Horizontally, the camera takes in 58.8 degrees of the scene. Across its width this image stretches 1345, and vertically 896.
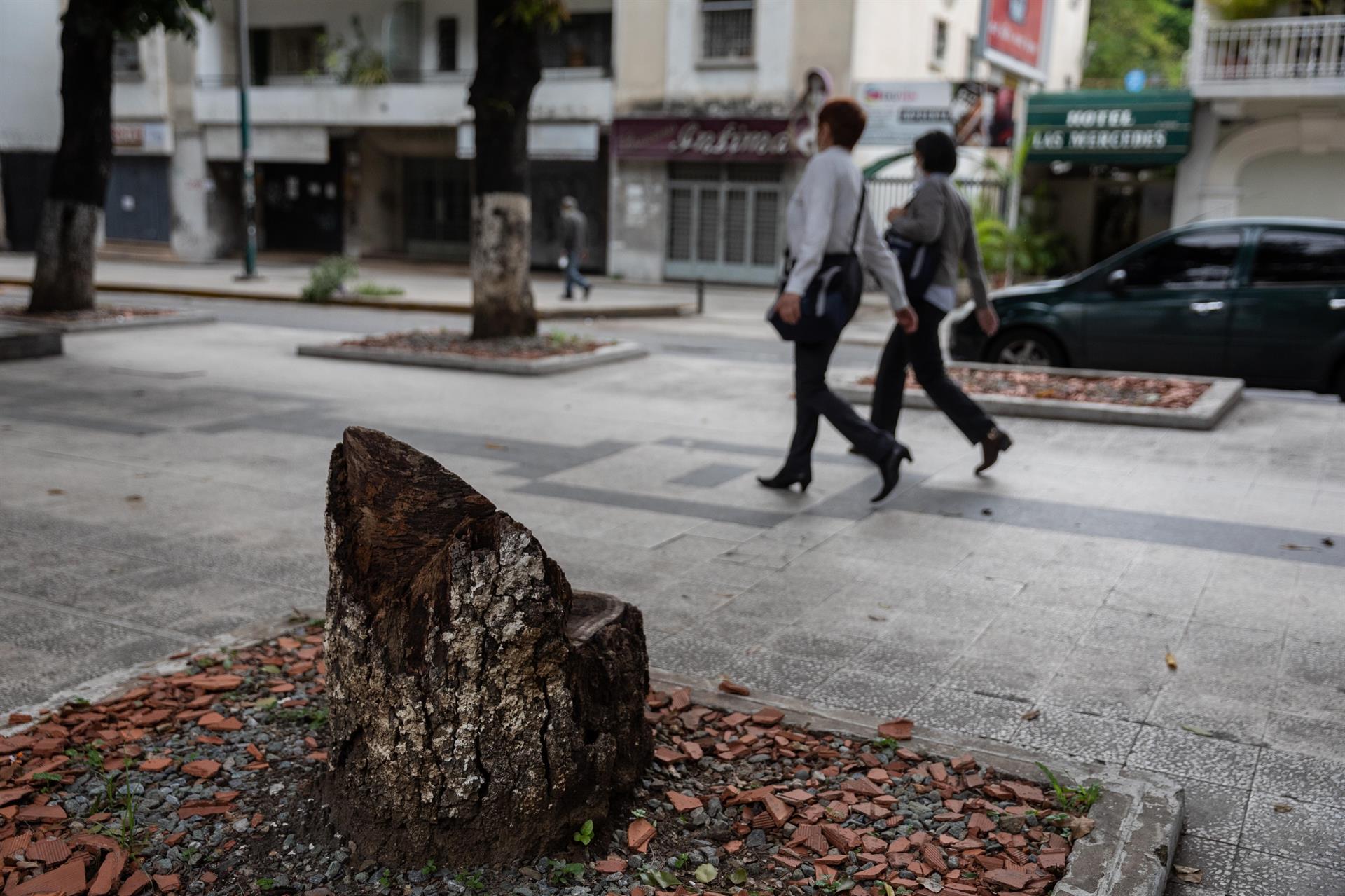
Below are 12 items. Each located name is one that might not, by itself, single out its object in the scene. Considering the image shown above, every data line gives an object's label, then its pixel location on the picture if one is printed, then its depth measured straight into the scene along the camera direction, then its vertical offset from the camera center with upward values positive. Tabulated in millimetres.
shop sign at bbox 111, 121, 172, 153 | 32344 +2179
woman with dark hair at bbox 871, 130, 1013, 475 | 6996 -252
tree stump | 2641 -1004
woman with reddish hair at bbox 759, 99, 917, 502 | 6125 -61
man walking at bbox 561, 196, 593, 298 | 21844 -166
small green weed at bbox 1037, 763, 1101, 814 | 3020 -1381
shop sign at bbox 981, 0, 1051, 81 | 24641 +4568
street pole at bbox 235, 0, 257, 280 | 23531 +1225
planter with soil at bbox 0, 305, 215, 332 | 13945 -1217
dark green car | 9953 -508
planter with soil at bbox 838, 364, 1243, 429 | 8930 -1166
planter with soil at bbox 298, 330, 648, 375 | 11609 -1244
